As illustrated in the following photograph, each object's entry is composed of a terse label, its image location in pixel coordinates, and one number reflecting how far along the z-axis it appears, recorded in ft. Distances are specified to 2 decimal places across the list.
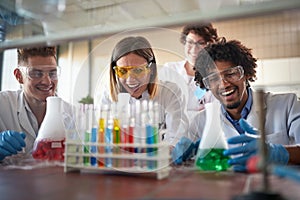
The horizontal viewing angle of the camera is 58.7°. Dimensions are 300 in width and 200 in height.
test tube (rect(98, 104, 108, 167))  2.44
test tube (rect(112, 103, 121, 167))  2.38
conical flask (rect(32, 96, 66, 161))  3.33
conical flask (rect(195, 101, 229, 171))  2.63
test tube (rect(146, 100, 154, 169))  2.27
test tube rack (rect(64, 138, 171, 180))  2.26
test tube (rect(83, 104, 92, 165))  2.54
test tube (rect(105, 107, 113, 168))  2.40
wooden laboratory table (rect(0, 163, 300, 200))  1.73
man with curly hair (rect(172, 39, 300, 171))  4.40
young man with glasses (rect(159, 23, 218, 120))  4.06
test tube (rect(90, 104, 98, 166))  2.48
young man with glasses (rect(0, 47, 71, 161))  5.10
